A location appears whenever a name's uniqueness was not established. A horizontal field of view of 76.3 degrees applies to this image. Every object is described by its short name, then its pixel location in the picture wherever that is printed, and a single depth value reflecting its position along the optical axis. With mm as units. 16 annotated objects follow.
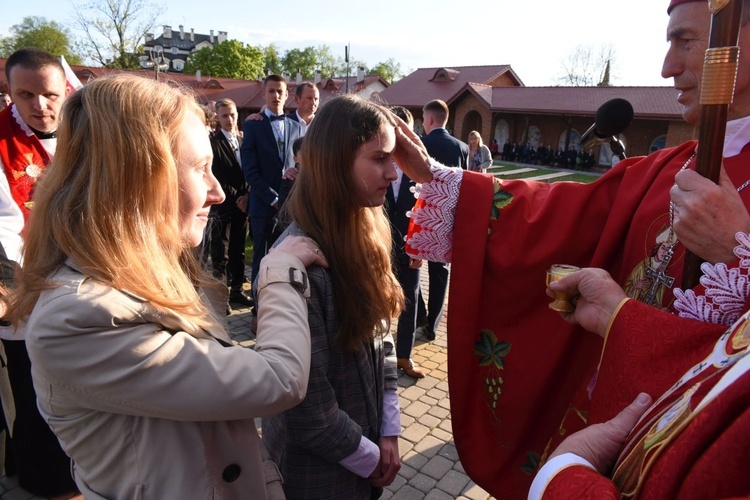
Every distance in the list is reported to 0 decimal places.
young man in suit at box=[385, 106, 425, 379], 4004
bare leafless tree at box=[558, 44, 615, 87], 44281
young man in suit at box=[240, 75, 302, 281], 5121
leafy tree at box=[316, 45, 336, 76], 67688
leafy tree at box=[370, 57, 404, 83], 65562
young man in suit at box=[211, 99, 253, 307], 5656
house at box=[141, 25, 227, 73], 75312
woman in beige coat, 922
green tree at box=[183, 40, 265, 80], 46844
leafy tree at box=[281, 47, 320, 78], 66688
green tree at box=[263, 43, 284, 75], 61875
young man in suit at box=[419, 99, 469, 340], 4574
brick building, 20969
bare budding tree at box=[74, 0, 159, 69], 29469
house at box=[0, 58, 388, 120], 32188
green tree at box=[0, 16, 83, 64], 44594
